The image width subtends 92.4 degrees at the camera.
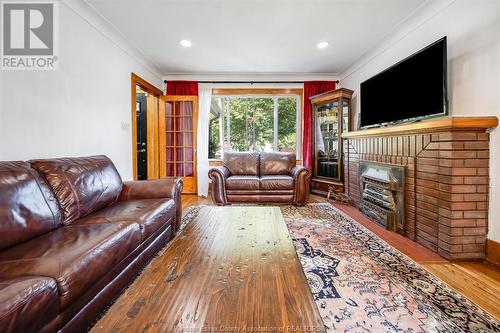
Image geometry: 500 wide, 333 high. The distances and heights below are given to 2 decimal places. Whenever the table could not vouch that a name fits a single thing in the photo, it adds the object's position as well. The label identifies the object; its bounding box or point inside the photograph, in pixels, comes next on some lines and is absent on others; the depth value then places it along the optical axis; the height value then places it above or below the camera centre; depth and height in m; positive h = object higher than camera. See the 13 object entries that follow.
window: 5.44 +0.85
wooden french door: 5.07 +0.42
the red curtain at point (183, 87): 5.04 +1.54
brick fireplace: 2.04 -0.21
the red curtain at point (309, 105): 5.03 +1.16
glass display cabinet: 4.38 +0.48
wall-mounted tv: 2.28 +0.80
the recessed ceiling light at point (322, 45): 3.50 +1.71
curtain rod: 5.03 +1.65
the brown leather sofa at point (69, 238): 0.95 -0.47
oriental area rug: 1.29 -0.87
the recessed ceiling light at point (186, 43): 3.43 +1.71
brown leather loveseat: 3.96 -0.46
